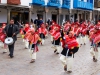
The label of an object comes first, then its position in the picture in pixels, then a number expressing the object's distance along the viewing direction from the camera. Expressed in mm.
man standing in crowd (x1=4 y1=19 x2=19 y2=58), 8485
